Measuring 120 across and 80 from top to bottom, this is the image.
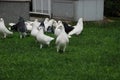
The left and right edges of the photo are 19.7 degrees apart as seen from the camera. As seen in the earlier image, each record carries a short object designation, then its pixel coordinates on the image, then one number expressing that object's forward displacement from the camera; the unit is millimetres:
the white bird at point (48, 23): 13187
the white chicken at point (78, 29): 12333
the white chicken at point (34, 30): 11047
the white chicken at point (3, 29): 11459
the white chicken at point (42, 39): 10069
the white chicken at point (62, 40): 9482
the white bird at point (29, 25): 12693
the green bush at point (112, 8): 19613
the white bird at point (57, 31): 11016
